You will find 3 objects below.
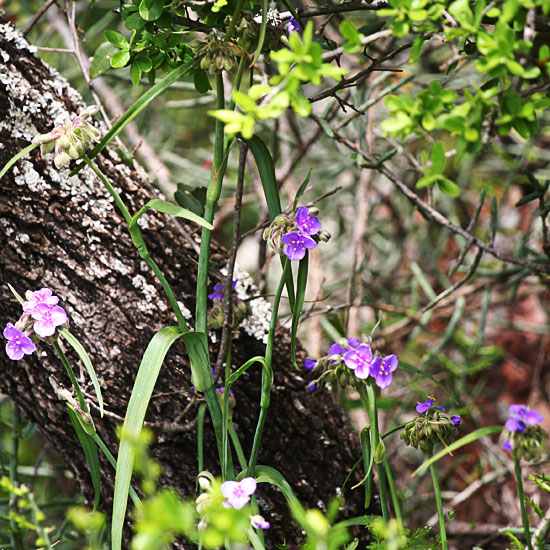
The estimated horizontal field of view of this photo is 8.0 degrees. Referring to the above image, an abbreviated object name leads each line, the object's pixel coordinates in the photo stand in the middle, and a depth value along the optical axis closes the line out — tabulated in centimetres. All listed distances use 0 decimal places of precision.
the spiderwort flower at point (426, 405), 311
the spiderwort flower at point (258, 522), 300
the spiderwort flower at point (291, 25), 308
